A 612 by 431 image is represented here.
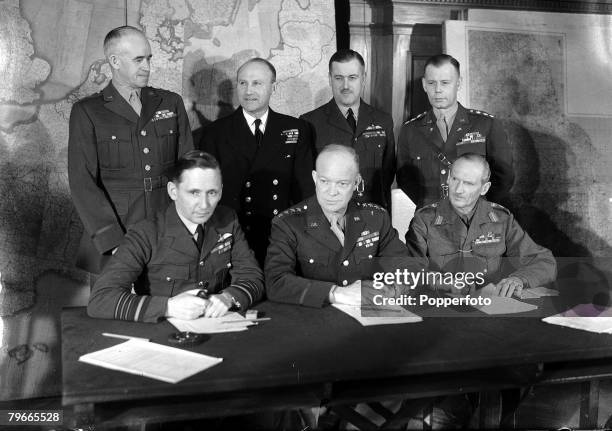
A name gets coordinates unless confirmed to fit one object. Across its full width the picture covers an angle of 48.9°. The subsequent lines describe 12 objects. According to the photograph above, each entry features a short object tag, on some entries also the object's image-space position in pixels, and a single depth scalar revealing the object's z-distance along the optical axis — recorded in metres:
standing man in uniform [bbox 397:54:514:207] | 3.89
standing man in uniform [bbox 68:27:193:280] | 3.17
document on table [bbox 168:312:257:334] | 2.34
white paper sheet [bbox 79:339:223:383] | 1.94
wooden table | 1.89
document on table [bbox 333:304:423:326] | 2.48
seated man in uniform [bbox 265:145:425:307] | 2.88
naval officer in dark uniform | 3.54
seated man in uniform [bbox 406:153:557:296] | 3.19
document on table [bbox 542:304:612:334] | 2.50
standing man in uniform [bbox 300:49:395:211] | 3.83
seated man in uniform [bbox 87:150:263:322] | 2.66
